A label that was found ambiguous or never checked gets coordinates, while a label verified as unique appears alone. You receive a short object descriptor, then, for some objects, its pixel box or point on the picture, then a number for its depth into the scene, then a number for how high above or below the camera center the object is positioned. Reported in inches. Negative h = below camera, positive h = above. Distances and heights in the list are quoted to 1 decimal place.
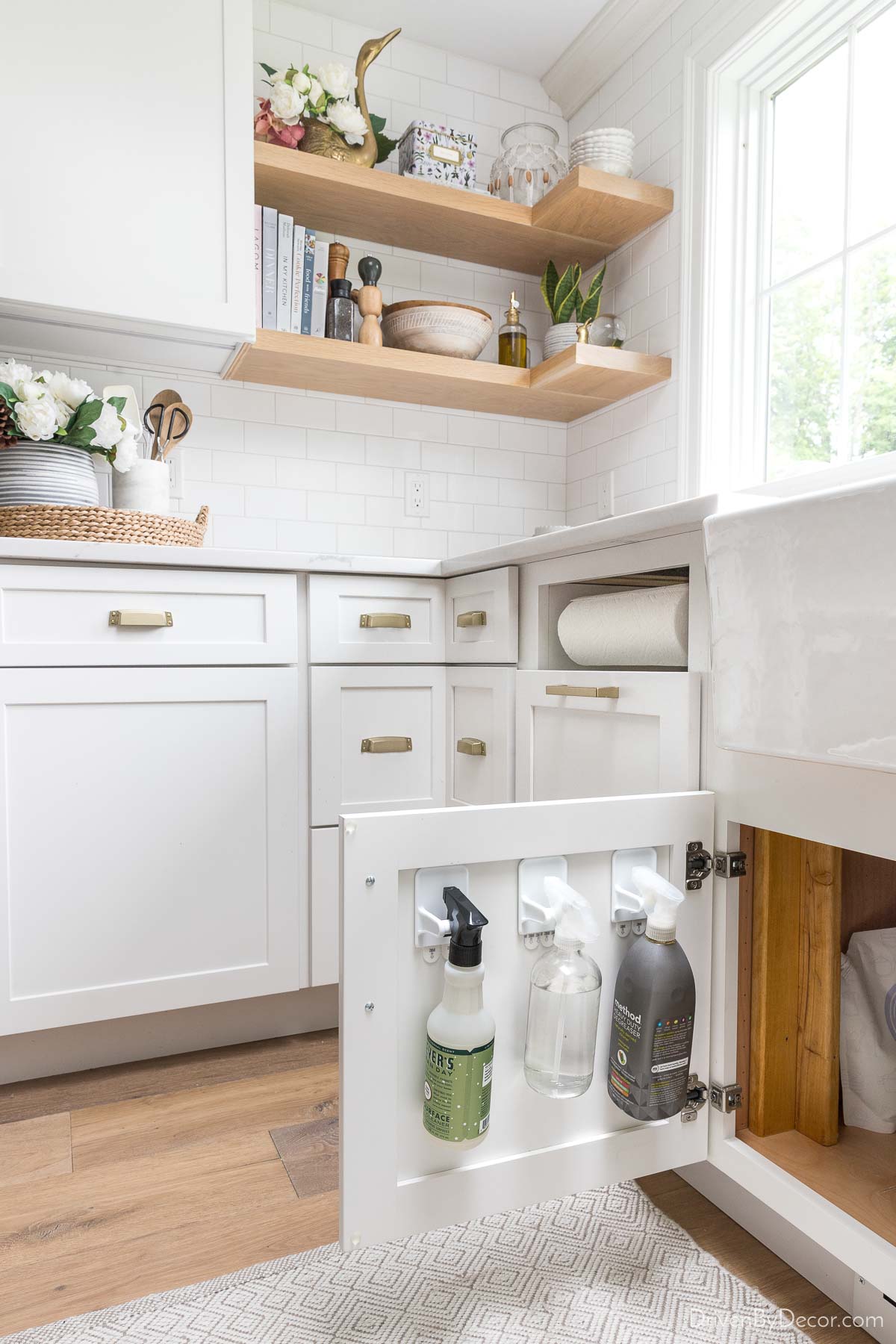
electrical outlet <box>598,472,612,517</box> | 87.9 +16.0
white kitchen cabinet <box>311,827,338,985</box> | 65.0 -19.8
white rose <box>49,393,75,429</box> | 61.7 +17.2
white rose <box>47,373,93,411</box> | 62.4 +18.9
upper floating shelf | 74.5 +40.9
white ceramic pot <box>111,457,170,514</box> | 67.8 +12.7
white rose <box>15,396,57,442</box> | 60.3 +16.2
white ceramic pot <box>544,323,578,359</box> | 82.7 +30.6
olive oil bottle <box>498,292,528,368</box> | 86.4 +31.4
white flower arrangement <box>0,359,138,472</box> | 60.5 +17.0
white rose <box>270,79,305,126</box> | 72.4 +46.6
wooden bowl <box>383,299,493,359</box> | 81.1 +30.9
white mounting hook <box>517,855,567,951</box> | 35.2 -10.5
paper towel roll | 45.5 +1.2
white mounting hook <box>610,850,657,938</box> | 37.4 -11.0
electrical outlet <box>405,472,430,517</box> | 89.6 +16.2
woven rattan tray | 58.6 +8.5
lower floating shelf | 75.6 +25.7
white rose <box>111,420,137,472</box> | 66.4 +15.3
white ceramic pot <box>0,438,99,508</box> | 61.5 +12.5
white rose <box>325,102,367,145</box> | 74.5 +46.5
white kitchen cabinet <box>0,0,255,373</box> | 62.9 +35.8
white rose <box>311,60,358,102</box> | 73.1 +49.2
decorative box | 79.9 +46.9
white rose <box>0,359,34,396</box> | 60.8 +19.6
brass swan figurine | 75.4 +45.4
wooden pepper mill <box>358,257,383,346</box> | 79.3 +32.3
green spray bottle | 32.1 -15.2
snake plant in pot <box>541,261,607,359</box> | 82.8 +33.8
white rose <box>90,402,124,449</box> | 63.4 +16.3
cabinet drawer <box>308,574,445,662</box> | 65.0 +2.2
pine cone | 60.7 +15.6
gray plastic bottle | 35.5 -15.5
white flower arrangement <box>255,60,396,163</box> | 72.6 +47.1
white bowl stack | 78.2 +46.2
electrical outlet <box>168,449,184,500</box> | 79.7 +16.0
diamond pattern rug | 36.8 -29.9
